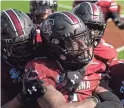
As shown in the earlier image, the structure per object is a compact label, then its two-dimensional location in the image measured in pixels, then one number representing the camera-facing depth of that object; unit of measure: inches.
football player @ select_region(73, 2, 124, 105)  144.1
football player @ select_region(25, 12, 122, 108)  121.9
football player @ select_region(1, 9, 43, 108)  133.4
